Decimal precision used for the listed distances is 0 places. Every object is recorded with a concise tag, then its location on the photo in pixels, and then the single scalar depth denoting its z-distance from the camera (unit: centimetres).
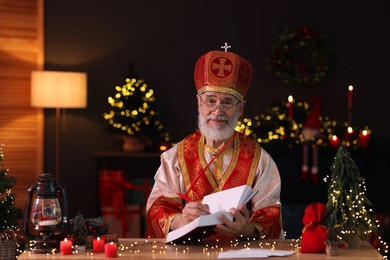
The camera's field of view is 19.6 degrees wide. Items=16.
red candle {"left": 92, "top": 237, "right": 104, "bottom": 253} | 442
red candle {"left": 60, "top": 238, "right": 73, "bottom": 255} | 435
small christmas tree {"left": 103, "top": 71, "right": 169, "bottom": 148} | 972
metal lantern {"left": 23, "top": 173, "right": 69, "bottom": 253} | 441
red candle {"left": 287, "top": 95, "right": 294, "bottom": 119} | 958
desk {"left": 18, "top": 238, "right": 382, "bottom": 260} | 429
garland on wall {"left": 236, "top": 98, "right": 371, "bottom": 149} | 975
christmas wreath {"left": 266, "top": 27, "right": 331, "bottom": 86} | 1019
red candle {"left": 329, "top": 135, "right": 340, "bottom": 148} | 969
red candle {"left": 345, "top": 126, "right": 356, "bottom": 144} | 966
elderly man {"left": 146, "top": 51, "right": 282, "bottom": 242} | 528
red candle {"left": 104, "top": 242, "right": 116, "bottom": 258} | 430
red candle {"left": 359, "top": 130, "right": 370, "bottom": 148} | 973
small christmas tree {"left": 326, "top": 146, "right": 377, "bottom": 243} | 449
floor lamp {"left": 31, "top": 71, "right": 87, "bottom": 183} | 935
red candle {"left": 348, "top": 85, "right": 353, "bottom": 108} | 939
